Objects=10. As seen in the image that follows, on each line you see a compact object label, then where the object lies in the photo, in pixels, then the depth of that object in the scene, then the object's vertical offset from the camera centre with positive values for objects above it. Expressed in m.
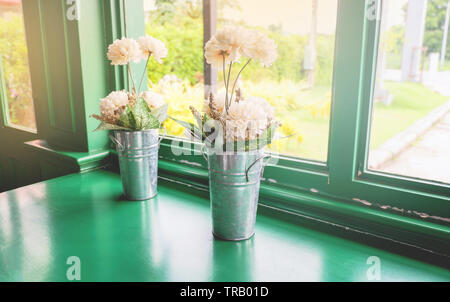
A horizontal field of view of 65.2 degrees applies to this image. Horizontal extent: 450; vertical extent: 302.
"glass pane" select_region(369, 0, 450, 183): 1.13 -0.12
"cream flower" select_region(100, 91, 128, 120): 1.30 -0.18
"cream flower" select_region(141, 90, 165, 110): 1.38 -0.16
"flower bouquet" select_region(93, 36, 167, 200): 1.30 -0.24
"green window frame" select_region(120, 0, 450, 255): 1.02 -0.39
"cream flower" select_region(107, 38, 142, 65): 1.29 +0.02
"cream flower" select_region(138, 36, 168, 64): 1.33 +0.04
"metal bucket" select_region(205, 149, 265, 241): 1.00 -0.38
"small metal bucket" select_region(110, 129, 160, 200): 1.34 -0.40
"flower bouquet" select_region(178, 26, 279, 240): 0.90 -0.21
